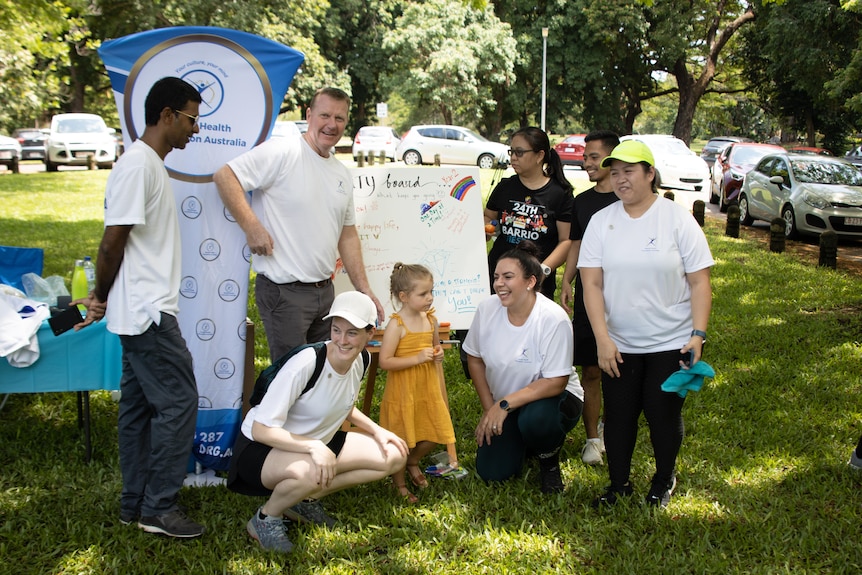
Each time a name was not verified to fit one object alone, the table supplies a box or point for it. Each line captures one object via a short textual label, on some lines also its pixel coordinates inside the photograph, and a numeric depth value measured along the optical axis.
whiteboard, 5.14
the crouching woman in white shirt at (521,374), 4.19
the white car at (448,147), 27.38
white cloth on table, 4.00
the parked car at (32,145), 28.08
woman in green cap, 3.73
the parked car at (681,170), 21.17
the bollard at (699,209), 14.52
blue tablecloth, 4.12
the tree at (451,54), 34.44
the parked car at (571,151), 27.14
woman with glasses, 4.80
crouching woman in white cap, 3.45
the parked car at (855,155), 19.98
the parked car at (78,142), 24.17
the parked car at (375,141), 29.02
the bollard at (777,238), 12.10
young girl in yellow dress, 4.22
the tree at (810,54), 25.00
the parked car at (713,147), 29.67
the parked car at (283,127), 23.40
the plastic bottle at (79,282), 4.66
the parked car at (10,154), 23.47
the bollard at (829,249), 10.66
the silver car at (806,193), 12.67
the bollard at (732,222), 13.71
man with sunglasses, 3.33
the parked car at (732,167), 17.09
